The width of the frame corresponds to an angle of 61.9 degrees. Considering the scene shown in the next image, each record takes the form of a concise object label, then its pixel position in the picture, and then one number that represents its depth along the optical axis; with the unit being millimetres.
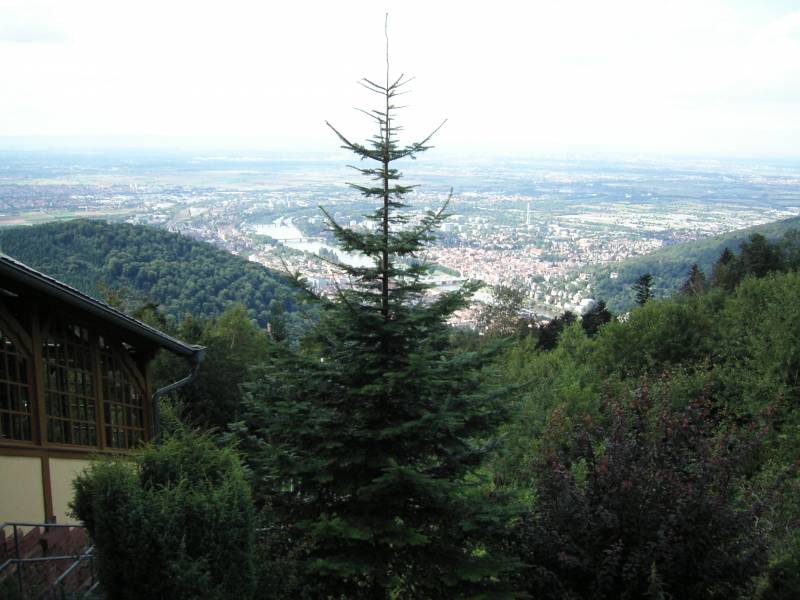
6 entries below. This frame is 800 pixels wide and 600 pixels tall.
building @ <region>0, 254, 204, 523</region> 6910
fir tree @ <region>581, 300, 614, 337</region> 36625
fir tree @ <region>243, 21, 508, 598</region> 6031
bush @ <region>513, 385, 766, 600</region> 5551
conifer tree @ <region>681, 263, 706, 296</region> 39062
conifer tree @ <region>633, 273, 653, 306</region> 39562
